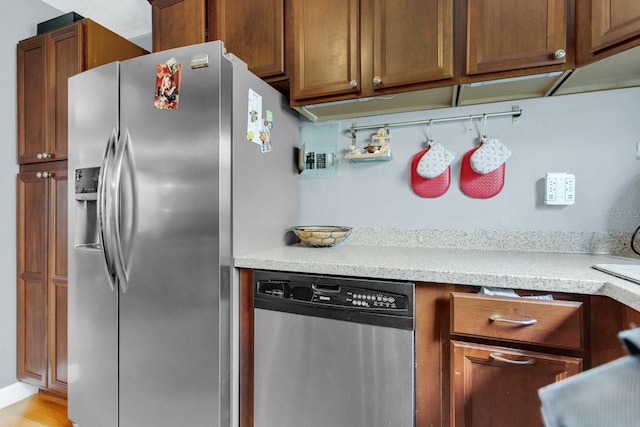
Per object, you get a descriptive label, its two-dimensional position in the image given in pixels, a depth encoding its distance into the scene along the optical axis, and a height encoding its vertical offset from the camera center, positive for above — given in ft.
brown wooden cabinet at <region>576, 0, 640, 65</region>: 3.16 +2.02
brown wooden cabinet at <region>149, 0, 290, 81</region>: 4.87 +3.12
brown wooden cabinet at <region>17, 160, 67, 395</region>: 5.86 -1.23
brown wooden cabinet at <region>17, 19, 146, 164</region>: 5.62 +2.72
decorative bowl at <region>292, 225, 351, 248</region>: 4.73 -0.35
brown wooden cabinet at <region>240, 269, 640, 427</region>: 2.75 -1.43
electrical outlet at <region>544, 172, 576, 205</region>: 4.44 +0.37
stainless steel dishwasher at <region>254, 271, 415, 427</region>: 3.29 -1.59
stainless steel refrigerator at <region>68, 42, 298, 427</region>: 3.79 -0.22
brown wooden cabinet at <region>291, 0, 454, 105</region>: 4.08 +2.38
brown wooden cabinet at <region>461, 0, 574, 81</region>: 3.62 +2.17
